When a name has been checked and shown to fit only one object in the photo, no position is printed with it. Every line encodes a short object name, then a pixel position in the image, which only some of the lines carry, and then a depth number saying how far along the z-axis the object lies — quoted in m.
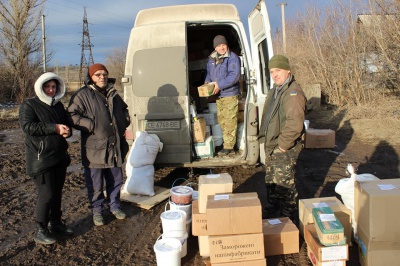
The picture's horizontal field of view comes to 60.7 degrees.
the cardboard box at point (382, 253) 2.72
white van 4.87
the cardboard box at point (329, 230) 2.72
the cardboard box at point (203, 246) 3.19
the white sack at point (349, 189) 3.32
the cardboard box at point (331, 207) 3.21
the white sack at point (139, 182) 4.70
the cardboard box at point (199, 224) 3.15
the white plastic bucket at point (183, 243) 3.17
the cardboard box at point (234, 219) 2.78
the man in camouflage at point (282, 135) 3.39
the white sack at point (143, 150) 4.75
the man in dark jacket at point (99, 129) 3.78
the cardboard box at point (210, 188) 3.30
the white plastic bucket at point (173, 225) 3.17
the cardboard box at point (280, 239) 3.15
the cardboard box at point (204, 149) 5.31
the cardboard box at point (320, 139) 7.42
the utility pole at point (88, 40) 43.81
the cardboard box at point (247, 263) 2.83
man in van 5.33
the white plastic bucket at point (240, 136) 5.56
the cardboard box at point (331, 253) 2.71
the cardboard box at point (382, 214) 2.70
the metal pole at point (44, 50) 21.19
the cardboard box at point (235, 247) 2.81
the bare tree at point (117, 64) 30.80
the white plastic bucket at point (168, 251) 2.88
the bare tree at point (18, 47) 19.21
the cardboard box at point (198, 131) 5.19
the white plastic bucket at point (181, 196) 3.65
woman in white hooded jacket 3.32
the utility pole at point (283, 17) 15.80
